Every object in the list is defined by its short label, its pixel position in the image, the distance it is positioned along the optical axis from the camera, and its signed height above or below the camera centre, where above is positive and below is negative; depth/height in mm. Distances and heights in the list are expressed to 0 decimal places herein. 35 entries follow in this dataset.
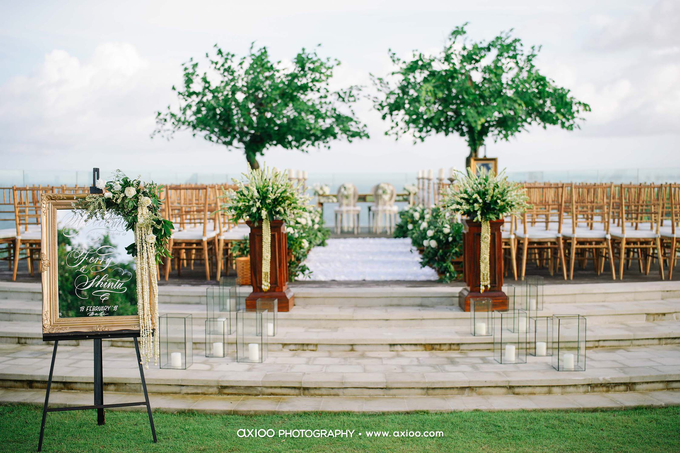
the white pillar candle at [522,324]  5509 -1145
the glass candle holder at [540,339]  5262 -1256
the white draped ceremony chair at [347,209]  14211 -69
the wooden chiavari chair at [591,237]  7375 -423
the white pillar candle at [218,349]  5219 -1286
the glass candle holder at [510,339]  5039 -1252
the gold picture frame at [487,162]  8023 +607
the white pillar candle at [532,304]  6188 -1065
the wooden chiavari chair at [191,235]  7445 -375
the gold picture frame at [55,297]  3555 -553
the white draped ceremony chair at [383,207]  14086 -25
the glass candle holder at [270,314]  5531 -1046
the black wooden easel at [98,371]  3541 -1075
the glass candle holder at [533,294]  6070 -937
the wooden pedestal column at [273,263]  6191 -607
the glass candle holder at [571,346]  4781 -1217
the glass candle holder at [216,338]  5234 -1224
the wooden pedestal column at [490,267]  6145 -662
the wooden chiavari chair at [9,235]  7641 -358
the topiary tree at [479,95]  11164 +2173
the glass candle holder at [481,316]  5605 -1091
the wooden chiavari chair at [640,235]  7328 -387
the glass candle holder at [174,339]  5121 -1241
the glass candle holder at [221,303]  5879 -1010
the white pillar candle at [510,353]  5023 -1286
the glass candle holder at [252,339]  5113 -1219
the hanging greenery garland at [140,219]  3572 -74
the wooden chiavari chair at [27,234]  7461 -342
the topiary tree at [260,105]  12336 +2190
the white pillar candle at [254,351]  5102 -1280
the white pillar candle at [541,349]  5254 -1308
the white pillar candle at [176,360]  4828 -1281
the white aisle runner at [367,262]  7801 -874
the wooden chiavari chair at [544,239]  7332 -438
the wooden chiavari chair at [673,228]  7289 -321
